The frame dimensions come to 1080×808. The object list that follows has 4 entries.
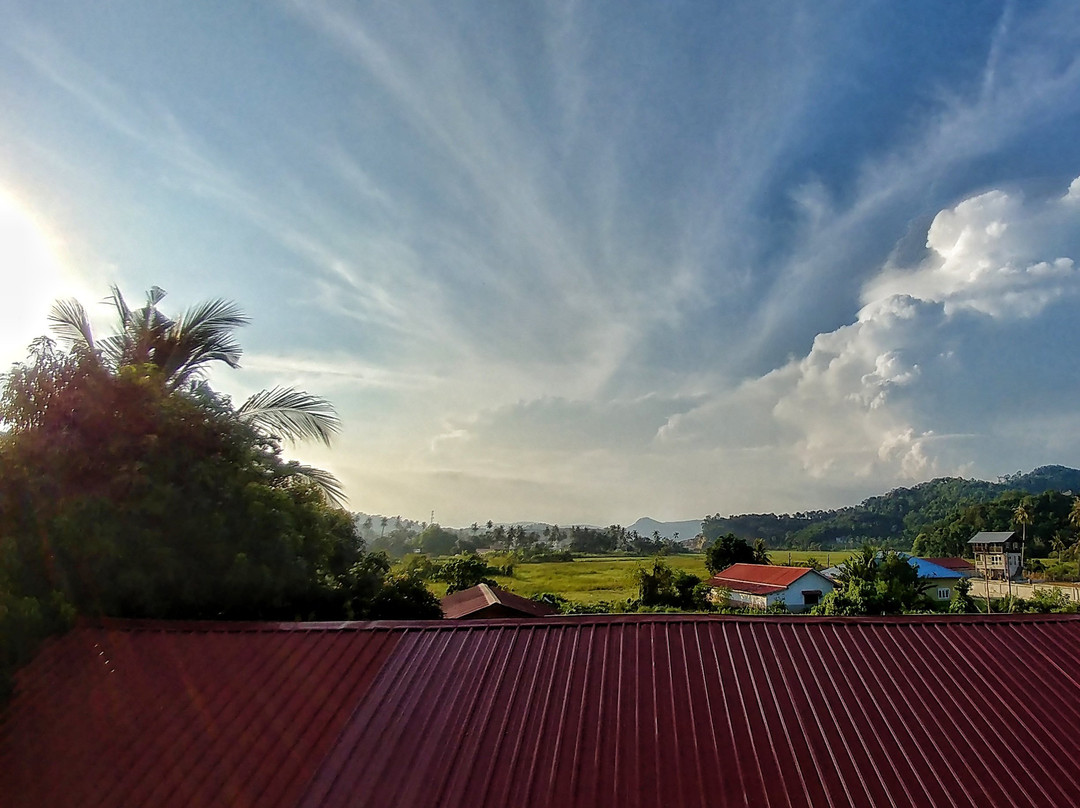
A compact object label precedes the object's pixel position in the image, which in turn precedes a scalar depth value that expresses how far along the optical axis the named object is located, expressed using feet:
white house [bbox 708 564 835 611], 130.62
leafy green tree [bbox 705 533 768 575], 181.06
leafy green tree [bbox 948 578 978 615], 104.69
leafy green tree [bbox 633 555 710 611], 111.65
